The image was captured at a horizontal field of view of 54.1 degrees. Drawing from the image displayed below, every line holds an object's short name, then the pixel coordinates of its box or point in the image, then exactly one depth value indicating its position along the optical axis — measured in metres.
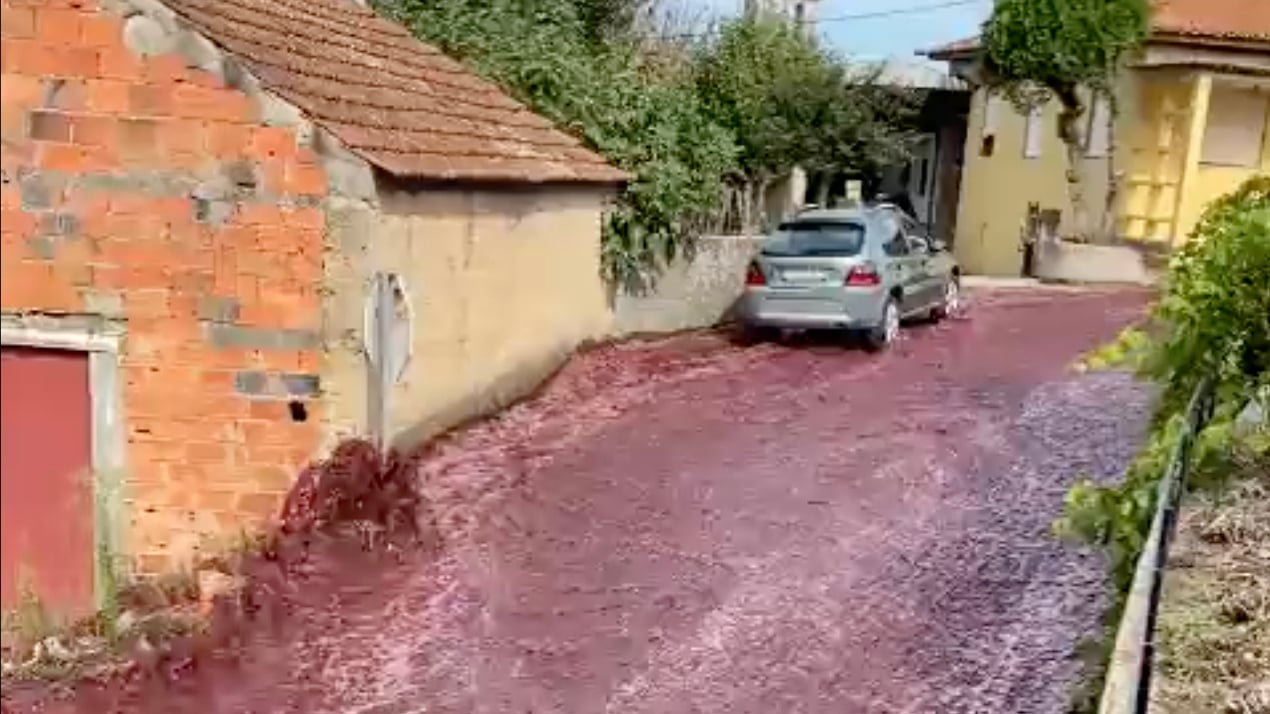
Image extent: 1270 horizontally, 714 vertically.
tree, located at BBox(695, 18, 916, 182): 19.72
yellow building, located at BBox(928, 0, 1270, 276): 20.00
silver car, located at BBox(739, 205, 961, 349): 14.25
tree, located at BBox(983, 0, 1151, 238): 20.47
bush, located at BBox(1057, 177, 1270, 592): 5.60
